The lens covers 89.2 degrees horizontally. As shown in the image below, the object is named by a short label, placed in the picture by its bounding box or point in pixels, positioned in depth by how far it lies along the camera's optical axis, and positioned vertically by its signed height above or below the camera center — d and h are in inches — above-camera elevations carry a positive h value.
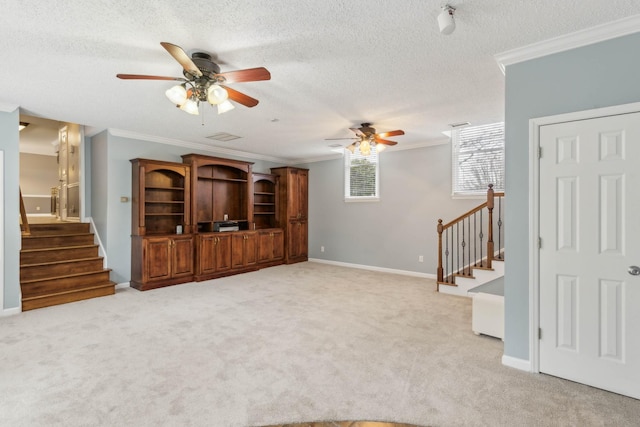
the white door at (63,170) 264.5 +36.3
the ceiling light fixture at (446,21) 79.7 +47.6
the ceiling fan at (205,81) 98.8 +42.7
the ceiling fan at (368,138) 186.1 +44.4
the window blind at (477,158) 209.3 +37.0
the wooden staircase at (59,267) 177.6 -32.0
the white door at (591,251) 89.6 -11.1
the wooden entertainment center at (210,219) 215.9 -4.4
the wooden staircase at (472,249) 187.6 -23.6
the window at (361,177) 275.3 +32.3
